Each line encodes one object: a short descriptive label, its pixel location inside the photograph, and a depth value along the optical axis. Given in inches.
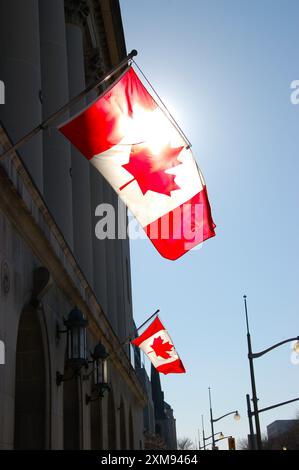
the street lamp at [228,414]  2166.0
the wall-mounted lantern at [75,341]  625.3
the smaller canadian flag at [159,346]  949.8
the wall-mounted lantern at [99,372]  789.2
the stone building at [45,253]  485.4
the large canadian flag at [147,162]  420.8
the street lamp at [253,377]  1182.9
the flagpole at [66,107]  393.7
